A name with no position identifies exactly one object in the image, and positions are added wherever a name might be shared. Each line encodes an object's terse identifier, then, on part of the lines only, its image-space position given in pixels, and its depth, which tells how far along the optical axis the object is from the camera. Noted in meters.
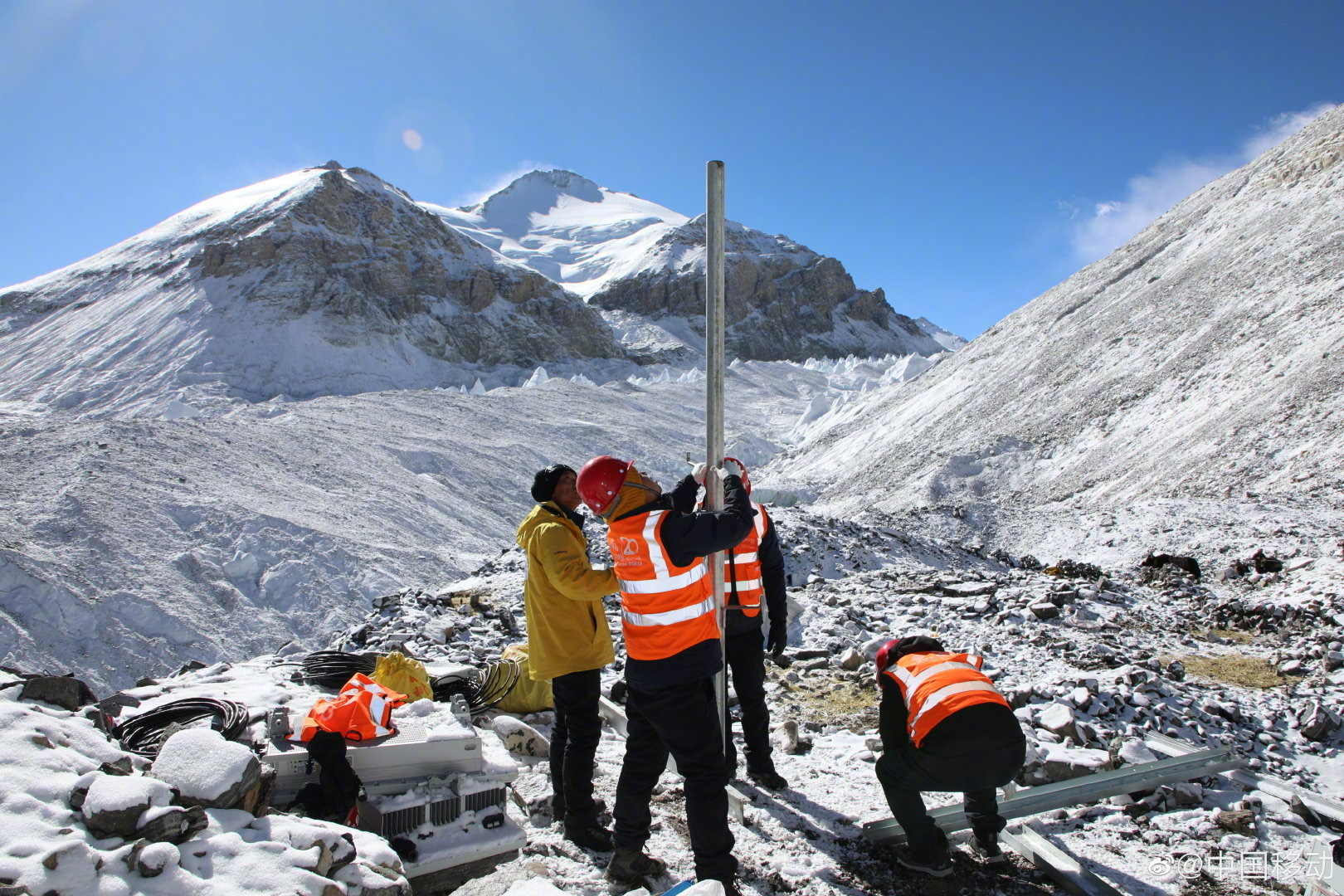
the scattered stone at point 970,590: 7.70
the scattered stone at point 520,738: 4.23
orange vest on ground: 3.19
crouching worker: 2.79
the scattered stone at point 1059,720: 4.08
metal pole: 3.20
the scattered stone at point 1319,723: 4.16
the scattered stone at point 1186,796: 3.24
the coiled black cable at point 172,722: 3.20
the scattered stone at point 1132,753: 3.60
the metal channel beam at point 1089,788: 3.14
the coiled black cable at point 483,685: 4.61
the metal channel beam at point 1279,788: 3.04
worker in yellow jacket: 3.23
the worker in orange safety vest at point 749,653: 3.89
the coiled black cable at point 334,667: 4.43
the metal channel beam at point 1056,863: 2.66
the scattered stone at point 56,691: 2.96
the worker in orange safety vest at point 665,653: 2.80
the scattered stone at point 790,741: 4.34
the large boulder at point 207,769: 2.50
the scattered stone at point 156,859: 2.16
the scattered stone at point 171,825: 2.28
